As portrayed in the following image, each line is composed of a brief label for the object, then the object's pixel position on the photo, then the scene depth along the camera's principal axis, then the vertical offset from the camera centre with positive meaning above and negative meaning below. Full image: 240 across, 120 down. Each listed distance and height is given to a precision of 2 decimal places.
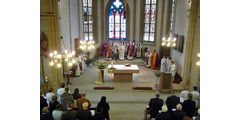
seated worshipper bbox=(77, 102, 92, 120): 5.45 -1.94
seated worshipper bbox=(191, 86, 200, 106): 7.04 -1.74
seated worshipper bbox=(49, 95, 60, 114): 6.03 -1.85
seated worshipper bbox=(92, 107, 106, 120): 5.43 -1.99
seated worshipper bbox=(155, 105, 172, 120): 5.34 -1.93
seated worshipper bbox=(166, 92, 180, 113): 6.50 -1.84
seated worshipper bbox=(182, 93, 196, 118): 6.01 -1.89
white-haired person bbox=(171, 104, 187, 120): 5.46 -1.93
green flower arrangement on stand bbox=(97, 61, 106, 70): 11.02 -0.99
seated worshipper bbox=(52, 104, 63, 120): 5.41 -1.92
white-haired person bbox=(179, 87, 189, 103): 7.30 -1.81
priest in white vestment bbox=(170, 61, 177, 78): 11.46 -1.20
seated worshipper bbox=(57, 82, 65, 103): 7.56 -1.69
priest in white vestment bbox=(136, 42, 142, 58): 17.55 +0.00
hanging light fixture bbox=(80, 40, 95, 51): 12.10 +0.33
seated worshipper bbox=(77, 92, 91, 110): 6.32 -1.80
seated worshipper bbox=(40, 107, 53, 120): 5.09 -1.85
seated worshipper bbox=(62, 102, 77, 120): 5.21 -1.88
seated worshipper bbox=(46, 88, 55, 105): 7.13 -1.84
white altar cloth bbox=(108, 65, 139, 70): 11.72 -1.13
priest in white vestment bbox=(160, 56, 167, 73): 13.02 -1.07
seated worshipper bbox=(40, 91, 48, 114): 6.27 -1.83
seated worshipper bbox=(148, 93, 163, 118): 6.45 -1.97
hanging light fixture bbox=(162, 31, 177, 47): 10.76 +0.55
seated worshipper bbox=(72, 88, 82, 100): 7.44 -1.86
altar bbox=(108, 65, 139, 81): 11.53 -1.41
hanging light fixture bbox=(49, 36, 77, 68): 7.25 -0.34
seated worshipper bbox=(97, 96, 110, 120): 6.47 -1.99
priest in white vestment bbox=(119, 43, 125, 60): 16.52 -0.10
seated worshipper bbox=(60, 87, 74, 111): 6.59 -1.76
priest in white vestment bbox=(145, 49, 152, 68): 15.26 -0.76
